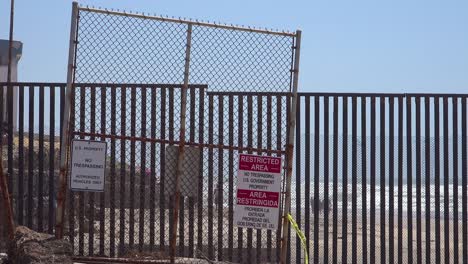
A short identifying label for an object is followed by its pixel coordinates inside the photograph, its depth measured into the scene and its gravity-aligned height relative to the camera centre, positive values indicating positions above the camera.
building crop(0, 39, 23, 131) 49.93 +3.59
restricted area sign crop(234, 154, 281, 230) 15.00 -0.27
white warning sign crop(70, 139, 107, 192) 14.89 -0.04
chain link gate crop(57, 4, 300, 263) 17.19 +0.22
